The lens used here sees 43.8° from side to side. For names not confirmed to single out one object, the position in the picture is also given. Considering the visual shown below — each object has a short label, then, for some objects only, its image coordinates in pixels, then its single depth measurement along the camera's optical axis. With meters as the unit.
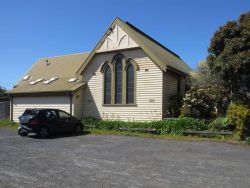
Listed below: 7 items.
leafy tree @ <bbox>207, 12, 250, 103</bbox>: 16.41
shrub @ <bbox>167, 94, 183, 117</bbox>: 21.39
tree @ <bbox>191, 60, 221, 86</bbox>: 25.62
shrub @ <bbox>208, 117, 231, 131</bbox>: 17.14
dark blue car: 17.88
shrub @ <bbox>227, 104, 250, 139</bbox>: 15.45
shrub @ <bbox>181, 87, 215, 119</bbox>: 20.32
